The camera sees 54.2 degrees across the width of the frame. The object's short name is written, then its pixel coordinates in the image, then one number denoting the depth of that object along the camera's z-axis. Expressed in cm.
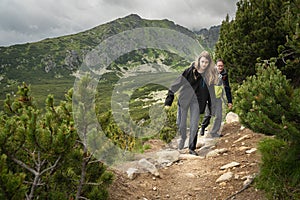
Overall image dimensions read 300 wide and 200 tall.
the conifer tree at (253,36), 931
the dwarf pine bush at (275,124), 366
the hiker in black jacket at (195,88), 737
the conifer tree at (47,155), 320
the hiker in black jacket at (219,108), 819
